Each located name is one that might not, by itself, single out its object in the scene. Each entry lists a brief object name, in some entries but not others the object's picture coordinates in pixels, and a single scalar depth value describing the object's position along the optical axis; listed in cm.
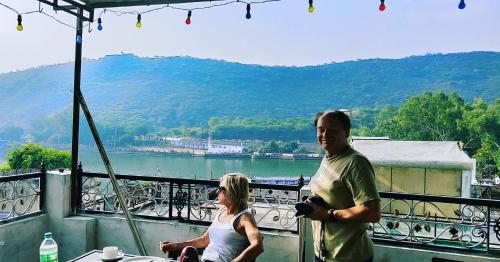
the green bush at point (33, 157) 3597
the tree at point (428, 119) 5534
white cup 222
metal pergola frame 391
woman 228
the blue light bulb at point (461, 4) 306
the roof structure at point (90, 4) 400
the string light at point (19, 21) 383
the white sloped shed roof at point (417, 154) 1121
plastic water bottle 238
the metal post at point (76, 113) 417
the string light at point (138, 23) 404
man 189
